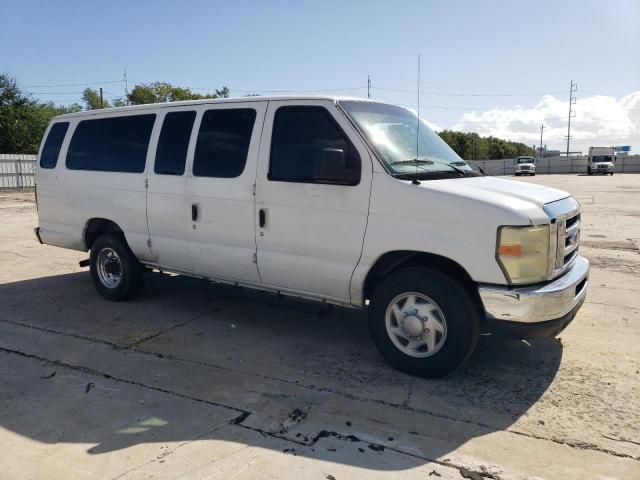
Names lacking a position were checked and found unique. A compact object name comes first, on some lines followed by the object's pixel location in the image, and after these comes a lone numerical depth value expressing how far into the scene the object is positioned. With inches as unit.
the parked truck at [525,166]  2225.6
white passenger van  151.9
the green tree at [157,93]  2154.3
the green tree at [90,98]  2874.3
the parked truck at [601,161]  2107.7
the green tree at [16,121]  1513.3
